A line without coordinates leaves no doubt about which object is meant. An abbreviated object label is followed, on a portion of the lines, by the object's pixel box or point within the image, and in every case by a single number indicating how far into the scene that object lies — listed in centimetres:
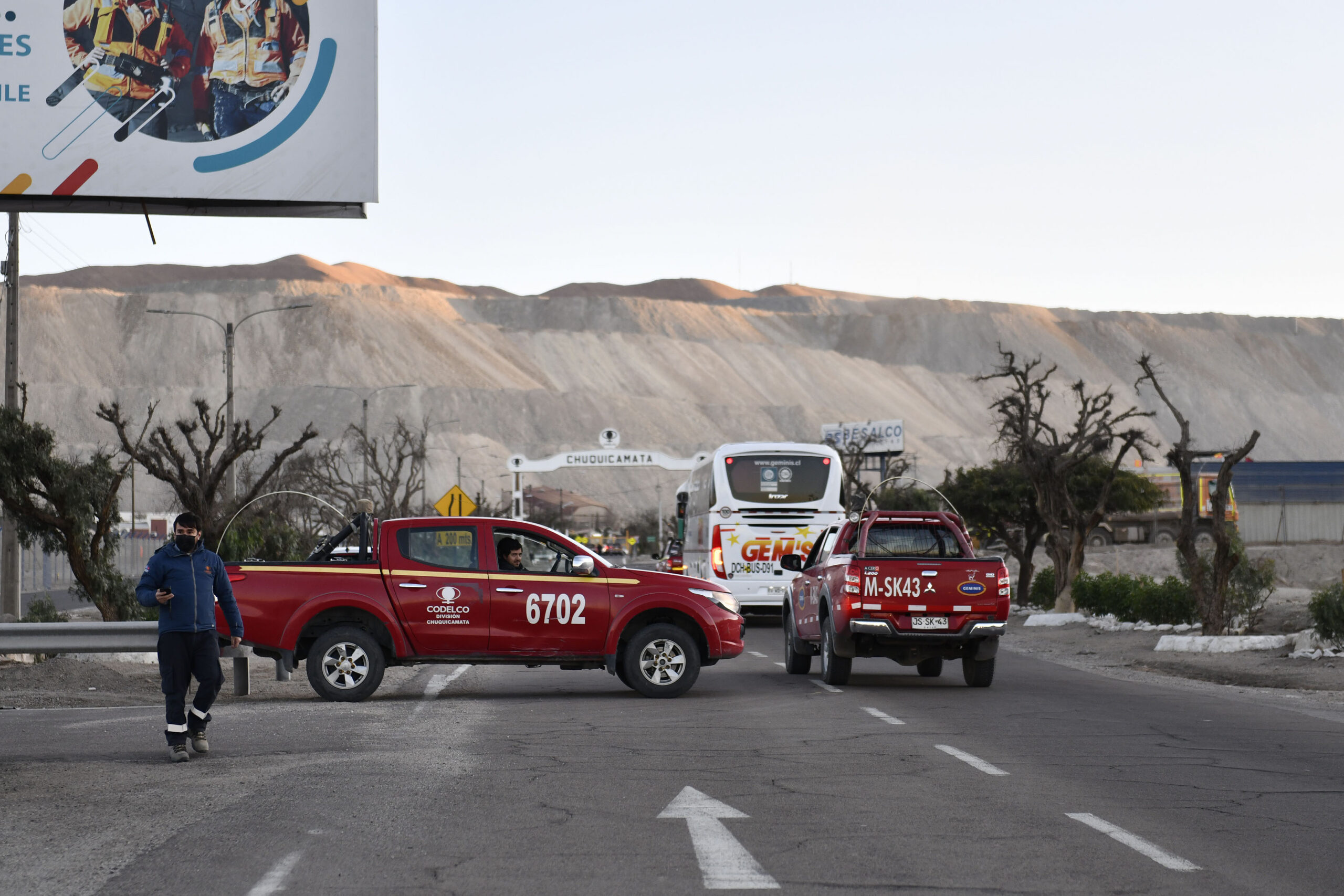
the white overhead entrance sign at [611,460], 7788
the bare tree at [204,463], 2773
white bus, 3241
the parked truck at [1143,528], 7506
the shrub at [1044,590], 3875
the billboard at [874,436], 9300
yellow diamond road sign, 3750
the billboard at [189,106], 2203
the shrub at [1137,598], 3002
